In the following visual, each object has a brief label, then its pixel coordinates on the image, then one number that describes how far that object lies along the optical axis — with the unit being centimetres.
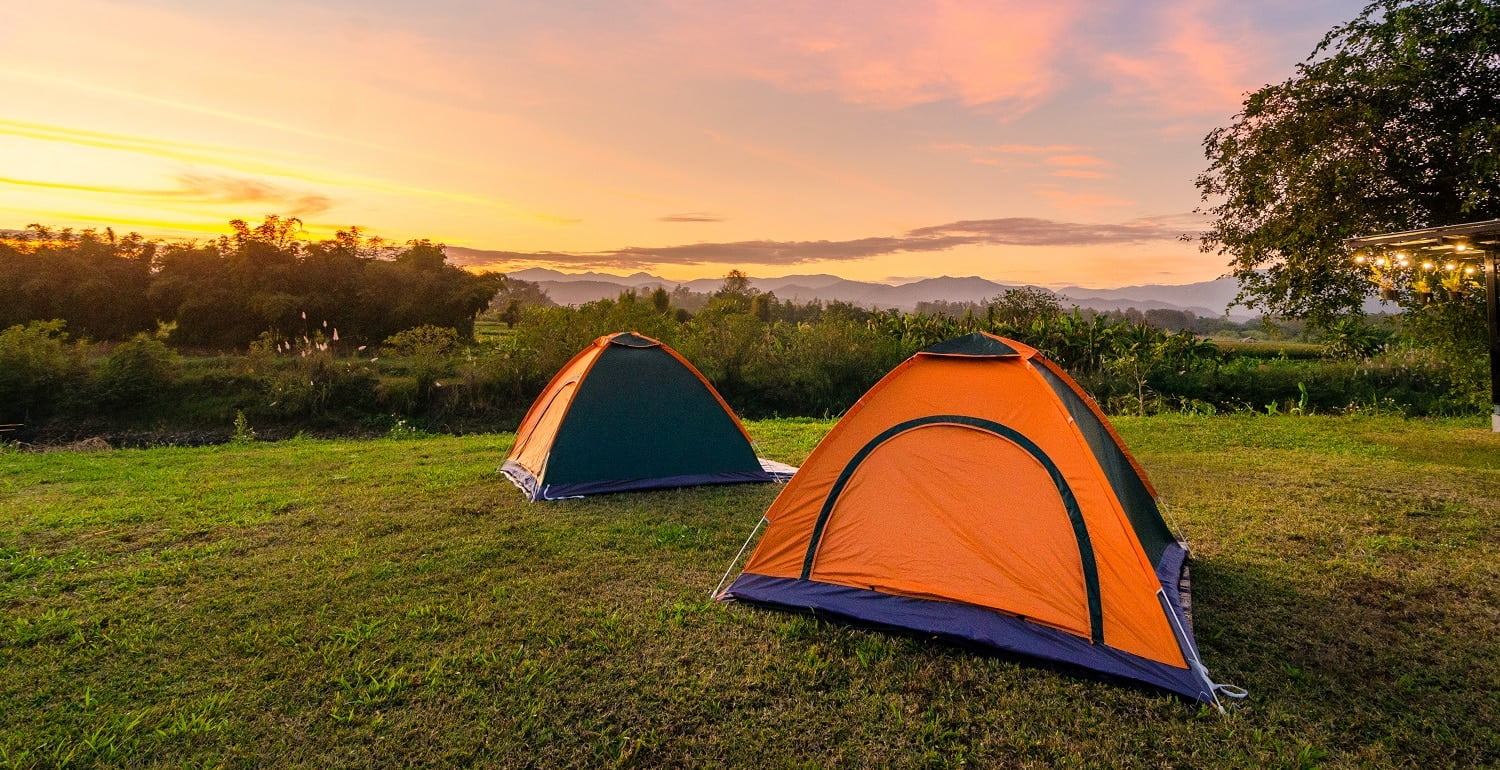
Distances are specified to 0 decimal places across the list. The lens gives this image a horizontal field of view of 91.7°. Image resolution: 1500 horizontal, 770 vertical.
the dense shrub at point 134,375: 1505
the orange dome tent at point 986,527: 354
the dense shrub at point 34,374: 1414
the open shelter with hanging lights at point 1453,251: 778
